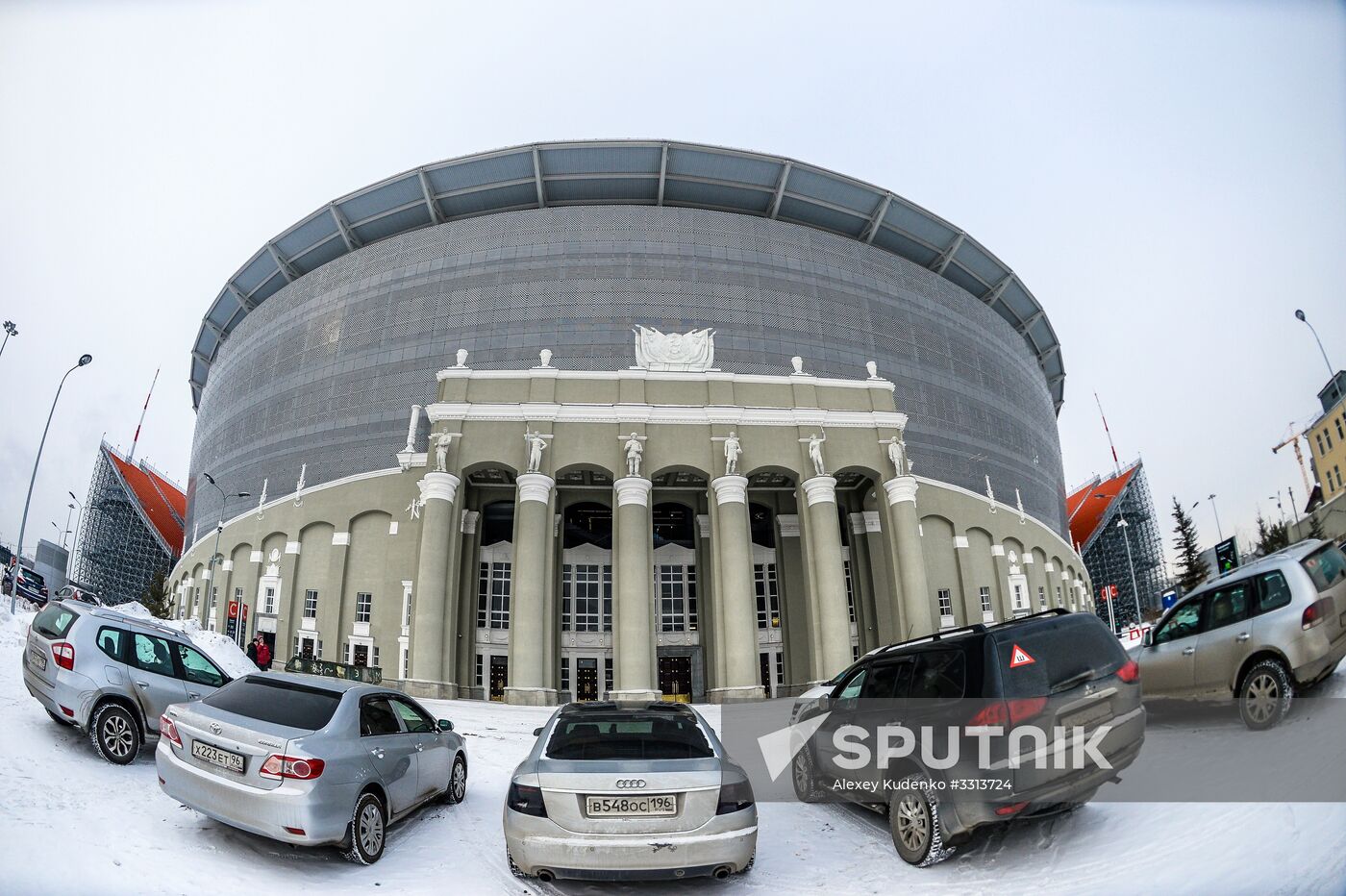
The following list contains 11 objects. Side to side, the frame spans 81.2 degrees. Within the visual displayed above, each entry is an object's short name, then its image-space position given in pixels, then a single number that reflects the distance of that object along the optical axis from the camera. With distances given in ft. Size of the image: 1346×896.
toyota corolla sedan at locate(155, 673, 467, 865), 20.85
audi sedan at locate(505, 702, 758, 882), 19.13
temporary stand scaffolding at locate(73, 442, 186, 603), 253.65
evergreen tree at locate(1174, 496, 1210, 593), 145.79
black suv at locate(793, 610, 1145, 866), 20.15
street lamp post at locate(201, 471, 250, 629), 140.19
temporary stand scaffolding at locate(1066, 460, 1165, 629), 277.85
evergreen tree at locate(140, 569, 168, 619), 165.80
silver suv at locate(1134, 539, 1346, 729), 25.57
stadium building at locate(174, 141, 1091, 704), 98.43
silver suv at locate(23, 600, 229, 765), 28.27
